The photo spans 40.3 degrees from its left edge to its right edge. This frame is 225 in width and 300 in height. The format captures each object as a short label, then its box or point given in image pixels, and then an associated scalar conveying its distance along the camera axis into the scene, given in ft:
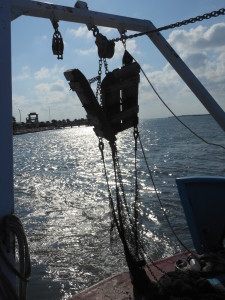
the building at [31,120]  526.57
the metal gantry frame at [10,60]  9.74
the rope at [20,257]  9.55
